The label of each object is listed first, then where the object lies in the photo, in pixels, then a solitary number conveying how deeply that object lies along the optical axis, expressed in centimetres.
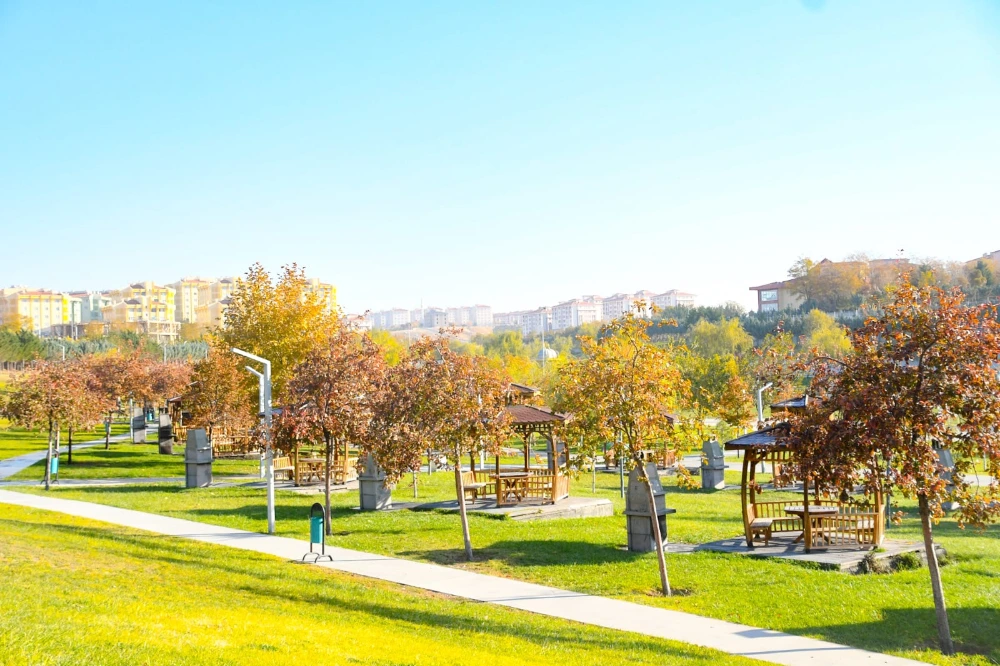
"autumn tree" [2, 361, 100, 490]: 2630
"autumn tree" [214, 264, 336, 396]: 3369
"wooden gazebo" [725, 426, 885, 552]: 1577
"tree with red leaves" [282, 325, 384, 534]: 1861
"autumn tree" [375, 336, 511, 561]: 1608
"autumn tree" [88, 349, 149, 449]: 4381
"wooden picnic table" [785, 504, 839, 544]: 1612
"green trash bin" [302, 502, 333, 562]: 1536
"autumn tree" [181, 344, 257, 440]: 3859
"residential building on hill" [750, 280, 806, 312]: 13100
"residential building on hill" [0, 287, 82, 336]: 15881
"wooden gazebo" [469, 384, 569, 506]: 2208
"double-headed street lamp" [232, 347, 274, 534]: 1866
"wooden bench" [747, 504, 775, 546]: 1641
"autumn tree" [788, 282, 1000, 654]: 1025
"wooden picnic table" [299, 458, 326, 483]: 2847
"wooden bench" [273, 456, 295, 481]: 2897
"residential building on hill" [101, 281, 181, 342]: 16812
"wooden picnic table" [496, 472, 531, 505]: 2222
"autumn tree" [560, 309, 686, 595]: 1346
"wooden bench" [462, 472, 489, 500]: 2333
